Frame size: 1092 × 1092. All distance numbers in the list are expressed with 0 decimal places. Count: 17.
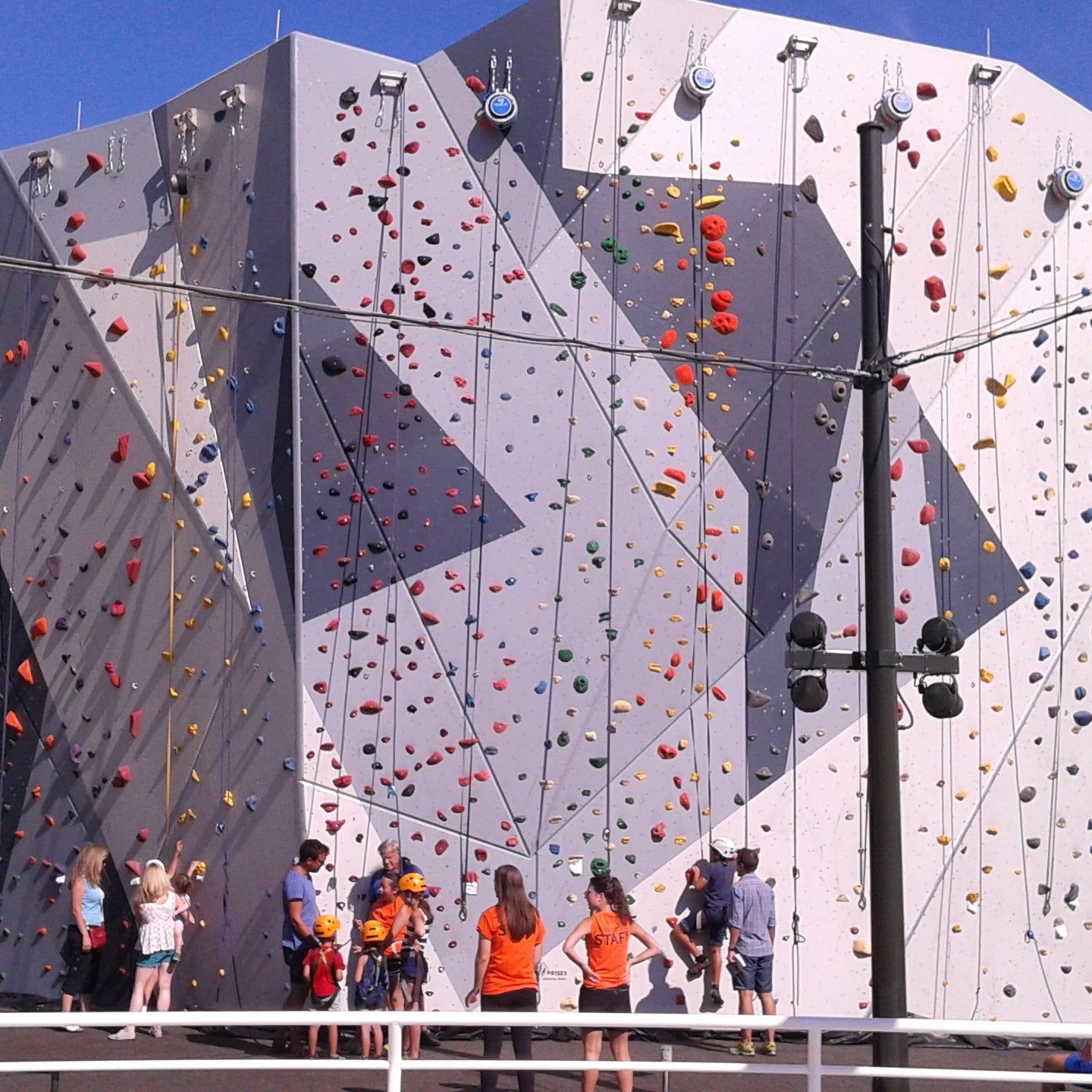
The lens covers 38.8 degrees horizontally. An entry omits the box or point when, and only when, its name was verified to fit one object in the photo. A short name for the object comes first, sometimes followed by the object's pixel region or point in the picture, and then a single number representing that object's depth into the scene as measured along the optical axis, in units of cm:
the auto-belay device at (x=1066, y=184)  1491
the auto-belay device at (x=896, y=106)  1424
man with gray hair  1223
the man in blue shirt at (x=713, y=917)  1281
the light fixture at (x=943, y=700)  941
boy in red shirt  1131
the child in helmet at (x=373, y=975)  1112
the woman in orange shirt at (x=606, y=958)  953
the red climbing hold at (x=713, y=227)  1378
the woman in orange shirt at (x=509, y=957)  923
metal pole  866
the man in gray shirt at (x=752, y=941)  1239
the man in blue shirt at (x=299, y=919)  1153
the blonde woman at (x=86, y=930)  1233
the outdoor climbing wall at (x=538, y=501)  1293
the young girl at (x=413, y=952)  1127
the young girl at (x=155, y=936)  1189
